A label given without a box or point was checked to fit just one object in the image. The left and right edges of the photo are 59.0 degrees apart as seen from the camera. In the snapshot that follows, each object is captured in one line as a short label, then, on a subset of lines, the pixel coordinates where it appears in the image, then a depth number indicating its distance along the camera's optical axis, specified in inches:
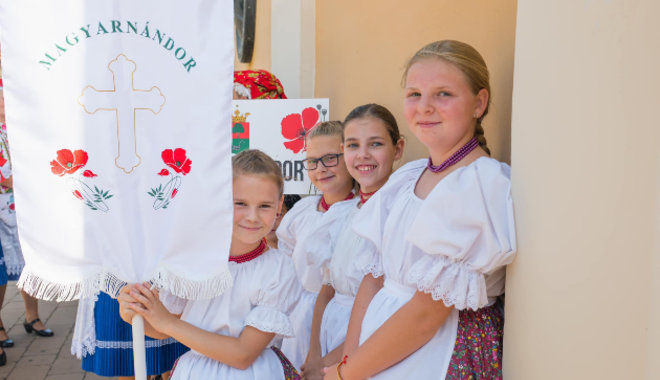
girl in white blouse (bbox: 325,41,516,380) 56.6
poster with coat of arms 125.3
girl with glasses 102.9
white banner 61.6
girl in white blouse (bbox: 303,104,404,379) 89.6
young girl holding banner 69.9
